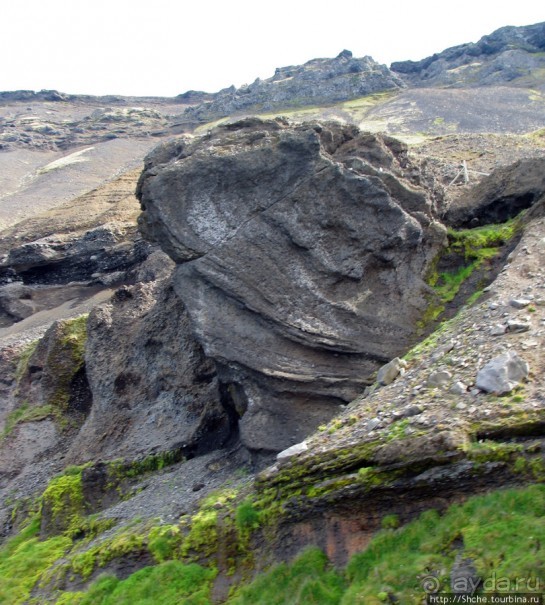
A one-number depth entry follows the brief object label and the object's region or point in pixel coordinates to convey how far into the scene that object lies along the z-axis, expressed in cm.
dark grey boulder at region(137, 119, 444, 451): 1655
